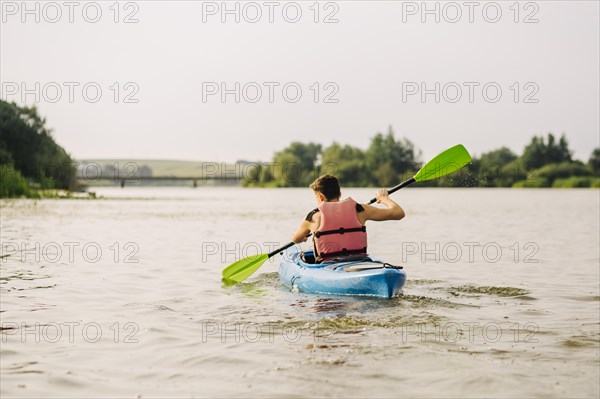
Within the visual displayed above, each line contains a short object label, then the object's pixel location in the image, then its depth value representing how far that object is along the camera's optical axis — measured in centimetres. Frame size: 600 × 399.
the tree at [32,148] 4225
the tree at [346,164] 9544
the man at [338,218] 811
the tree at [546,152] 9425
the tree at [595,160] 8725
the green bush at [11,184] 3406
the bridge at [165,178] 7550
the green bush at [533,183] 8144
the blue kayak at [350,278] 753
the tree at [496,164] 8012
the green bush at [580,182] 7650
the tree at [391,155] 9869
